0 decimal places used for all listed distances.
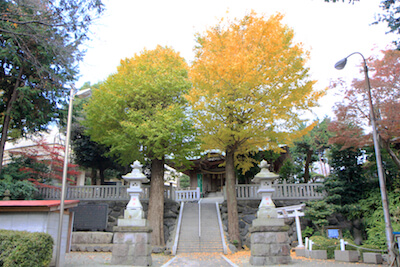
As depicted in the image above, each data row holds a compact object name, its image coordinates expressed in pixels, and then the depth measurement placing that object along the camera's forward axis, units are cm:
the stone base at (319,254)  1104
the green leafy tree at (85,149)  2242
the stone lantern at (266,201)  1006
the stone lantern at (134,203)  1056
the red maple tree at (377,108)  1234
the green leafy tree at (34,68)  937
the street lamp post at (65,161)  837
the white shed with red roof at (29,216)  903
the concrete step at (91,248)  1438
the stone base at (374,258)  971
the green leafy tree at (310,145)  1859
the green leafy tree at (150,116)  1438
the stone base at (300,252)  1210
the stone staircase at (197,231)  1403
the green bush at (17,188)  1484
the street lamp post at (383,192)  841
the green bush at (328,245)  1135
